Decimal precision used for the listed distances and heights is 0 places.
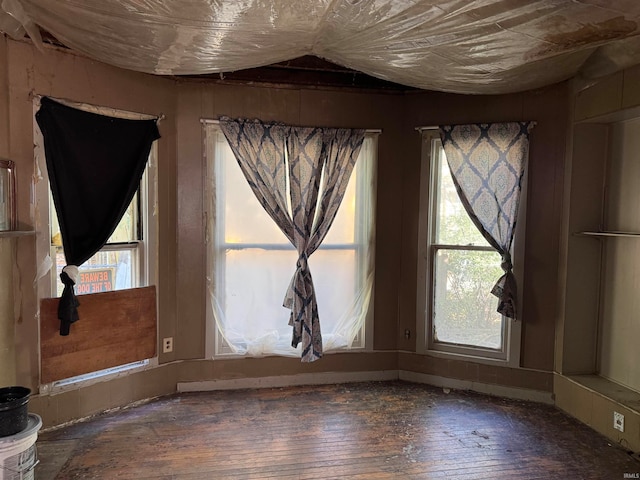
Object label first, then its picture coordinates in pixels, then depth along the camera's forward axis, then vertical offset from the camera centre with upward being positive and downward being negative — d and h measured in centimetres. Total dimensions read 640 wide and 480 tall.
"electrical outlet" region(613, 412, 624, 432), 289 -130
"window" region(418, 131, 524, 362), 370 -49
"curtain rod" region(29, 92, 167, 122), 282 +71
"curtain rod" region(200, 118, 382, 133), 356 +72
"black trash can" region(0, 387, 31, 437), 217 -99
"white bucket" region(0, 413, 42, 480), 214 -119
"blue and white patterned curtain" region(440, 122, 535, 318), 349 +28
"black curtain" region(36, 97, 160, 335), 289 +25
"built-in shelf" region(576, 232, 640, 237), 299 -11
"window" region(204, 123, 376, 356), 365 -42
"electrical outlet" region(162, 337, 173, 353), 357 -105
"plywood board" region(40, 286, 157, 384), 296 -87
